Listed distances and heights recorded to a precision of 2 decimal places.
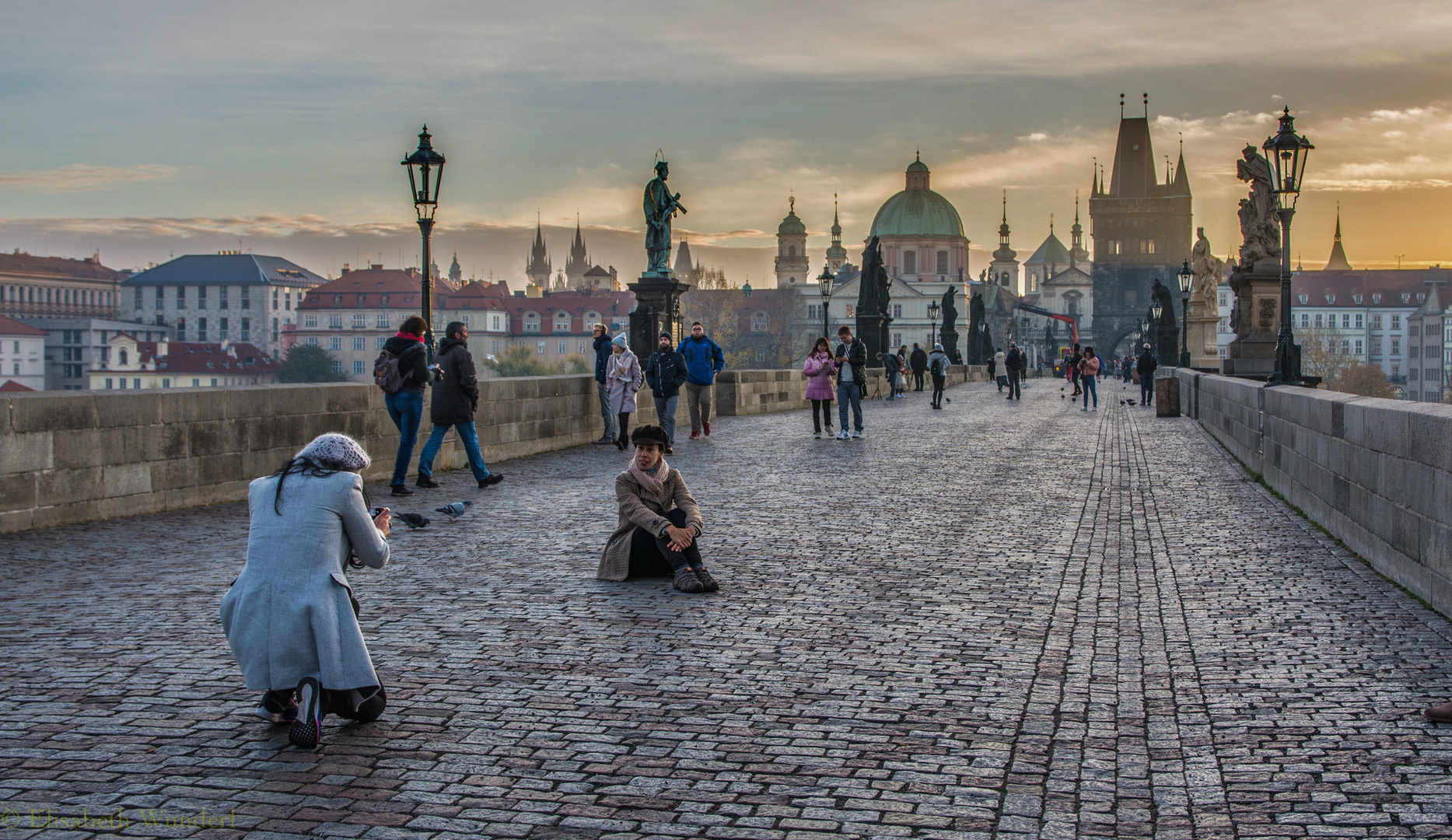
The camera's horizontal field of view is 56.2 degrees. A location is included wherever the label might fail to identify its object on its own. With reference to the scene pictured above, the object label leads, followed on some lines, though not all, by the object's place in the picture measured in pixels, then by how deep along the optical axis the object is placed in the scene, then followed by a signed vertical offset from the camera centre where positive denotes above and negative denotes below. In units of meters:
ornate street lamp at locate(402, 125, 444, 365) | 15.63 +2.11
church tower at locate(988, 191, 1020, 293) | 185.38 +12.87
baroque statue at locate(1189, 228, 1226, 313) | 41.25 +2.71
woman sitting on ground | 7.50 -0.93
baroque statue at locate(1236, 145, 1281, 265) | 25.41 +2.75
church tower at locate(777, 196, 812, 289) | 173.50 +14.40
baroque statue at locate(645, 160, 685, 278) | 25.73 +2.64
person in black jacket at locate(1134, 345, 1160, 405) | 35.09 -0.27
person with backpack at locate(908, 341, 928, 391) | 42.20 -0.03
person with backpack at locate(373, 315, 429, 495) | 12.33 -0.20
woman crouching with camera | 4.71 -0.83
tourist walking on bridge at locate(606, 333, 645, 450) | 17.44 -0.28
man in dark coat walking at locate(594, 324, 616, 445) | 18.38 -0.07
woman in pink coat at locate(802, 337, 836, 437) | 19.62 -0.22
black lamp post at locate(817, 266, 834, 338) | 41.69 +2.39
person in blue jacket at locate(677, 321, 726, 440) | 19.62 -0.15
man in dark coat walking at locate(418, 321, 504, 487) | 12.78 -0.37
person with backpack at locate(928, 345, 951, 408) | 30.97 -0.20
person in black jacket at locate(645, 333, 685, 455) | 18.20 -0.26
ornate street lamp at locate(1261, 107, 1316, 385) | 17.72 +2.64
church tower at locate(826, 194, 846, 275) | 178.38 +14.11
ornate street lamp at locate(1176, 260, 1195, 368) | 40.81 +2.08
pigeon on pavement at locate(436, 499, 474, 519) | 10.71 -1.19
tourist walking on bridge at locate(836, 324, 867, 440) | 20.27 -0.28
